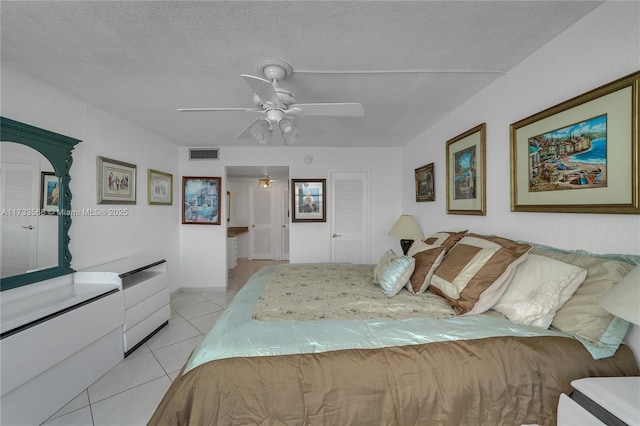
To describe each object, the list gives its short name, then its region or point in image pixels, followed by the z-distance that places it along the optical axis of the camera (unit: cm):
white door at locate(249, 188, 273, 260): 668
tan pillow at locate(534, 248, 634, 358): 110
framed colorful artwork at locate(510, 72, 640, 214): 117
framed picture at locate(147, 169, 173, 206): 333
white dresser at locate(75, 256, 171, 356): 224
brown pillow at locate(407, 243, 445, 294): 183
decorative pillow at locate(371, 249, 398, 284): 205
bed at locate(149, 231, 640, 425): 103
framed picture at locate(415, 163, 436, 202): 306
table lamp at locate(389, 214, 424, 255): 325
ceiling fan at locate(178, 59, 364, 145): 164
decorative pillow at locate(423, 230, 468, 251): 213
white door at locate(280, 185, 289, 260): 668
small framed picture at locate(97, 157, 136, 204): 258
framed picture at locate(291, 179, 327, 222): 411
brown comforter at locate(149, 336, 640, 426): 103
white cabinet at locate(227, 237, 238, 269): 534
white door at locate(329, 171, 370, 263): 416
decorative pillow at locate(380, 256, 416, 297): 181
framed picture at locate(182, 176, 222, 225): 402
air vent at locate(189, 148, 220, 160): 401
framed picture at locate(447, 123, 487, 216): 216
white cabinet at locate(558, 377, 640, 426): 83
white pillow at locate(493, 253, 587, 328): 124
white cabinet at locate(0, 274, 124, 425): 144
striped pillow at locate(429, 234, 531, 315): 145
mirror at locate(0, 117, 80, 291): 179
